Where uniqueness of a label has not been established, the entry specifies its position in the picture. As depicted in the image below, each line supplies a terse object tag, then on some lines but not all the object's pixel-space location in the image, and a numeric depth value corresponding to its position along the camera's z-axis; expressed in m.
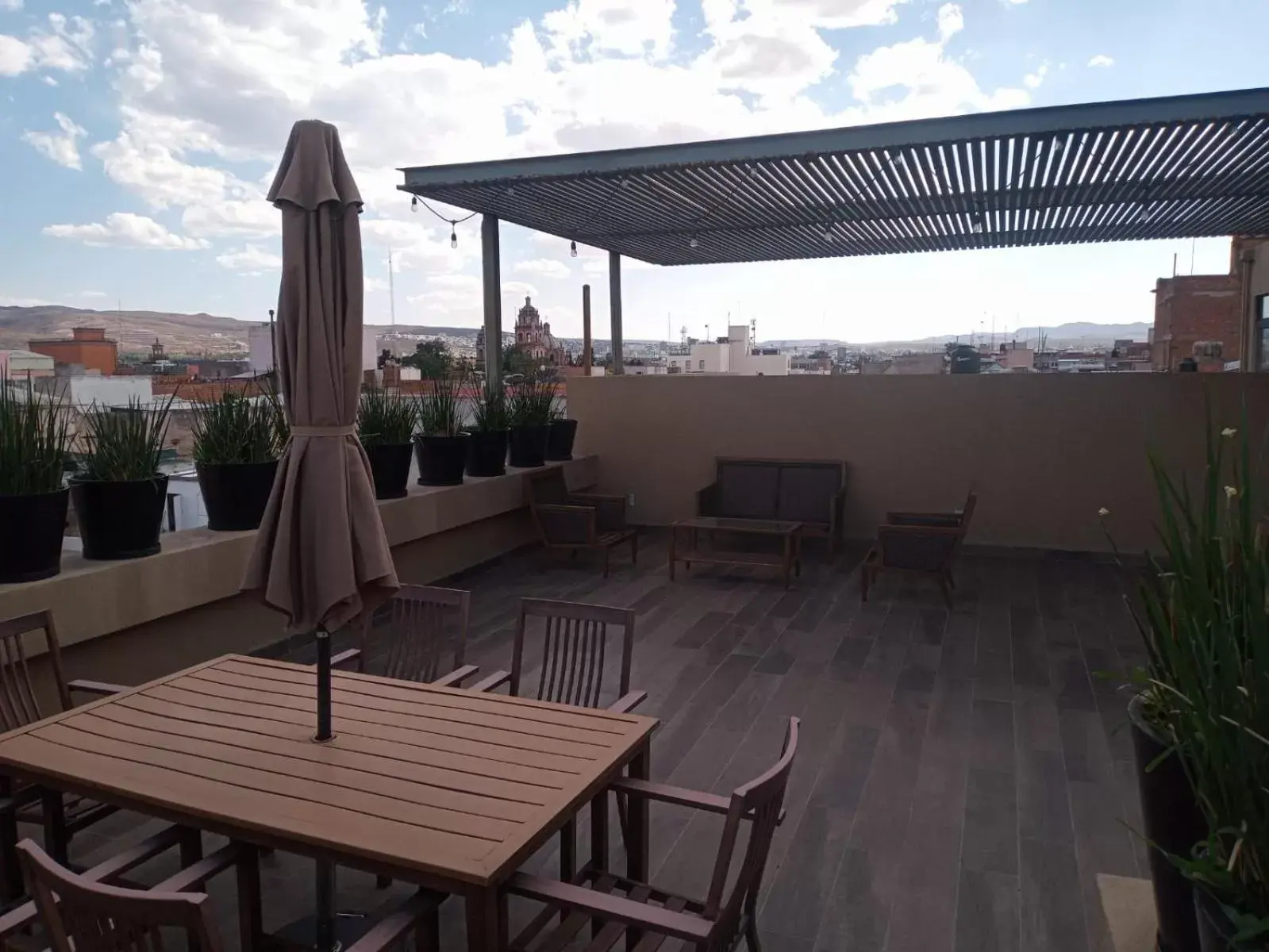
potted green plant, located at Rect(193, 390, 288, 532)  4.77
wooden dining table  1.79
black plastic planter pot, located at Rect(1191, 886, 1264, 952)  1.54
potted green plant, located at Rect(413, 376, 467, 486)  6.82
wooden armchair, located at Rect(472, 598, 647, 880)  2.89
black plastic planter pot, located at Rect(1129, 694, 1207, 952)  1.97
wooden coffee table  6.75
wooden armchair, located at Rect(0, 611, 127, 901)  2.33
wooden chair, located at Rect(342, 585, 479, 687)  3.18
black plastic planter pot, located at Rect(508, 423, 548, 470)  8.00
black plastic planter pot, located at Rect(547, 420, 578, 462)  8.68
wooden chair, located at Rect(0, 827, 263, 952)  1.35
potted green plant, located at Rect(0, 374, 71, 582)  3.65
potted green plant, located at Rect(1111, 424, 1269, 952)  1.53
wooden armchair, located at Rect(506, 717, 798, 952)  1.70
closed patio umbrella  2.18
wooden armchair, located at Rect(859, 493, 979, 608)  6.10
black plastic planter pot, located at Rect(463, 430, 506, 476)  7.36
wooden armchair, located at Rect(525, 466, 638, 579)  7.19
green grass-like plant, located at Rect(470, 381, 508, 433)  7.62
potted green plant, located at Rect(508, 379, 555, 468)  8.02
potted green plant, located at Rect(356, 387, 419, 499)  6.04
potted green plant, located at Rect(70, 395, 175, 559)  4.09
